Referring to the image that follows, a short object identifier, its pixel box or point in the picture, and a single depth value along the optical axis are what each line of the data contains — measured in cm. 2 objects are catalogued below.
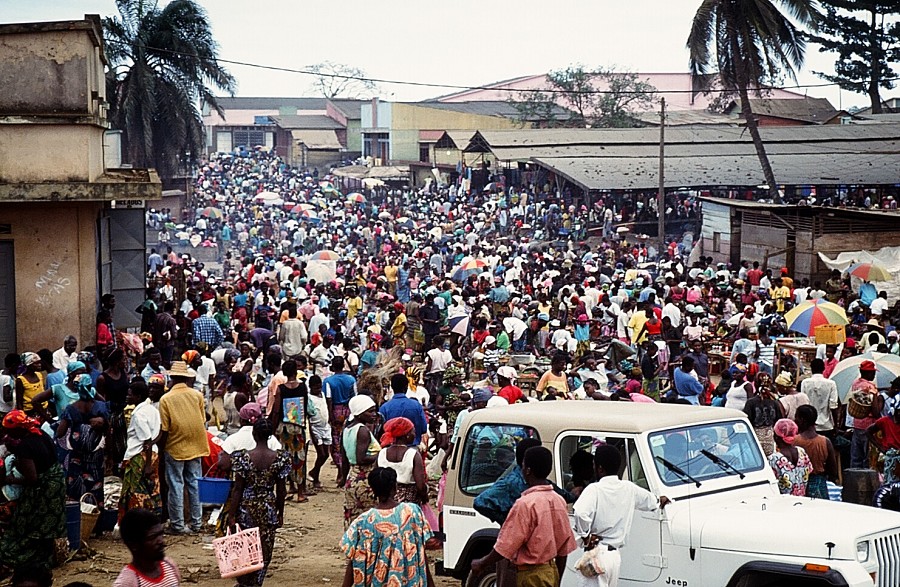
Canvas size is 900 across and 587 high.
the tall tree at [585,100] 6053
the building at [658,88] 8844
